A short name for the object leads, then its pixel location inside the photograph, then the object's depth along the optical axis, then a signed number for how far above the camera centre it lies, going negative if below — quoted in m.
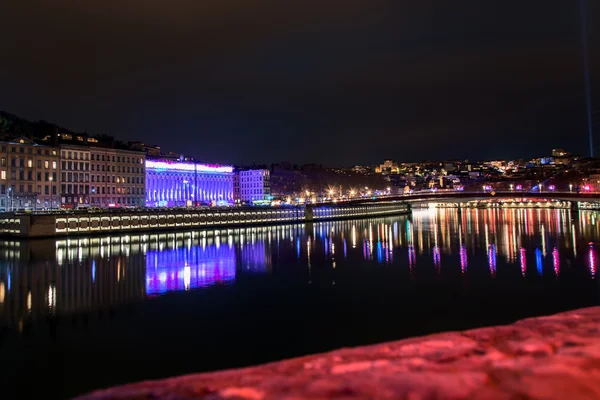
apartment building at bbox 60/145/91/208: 75.12 +8.17
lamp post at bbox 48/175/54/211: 71.54 +4.00
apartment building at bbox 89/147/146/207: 81.06 +8.48
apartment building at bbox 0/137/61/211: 64.50 +7.54
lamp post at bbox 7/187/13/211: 64.42 +4.23
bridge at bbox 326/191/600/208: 75.72 +2.37
